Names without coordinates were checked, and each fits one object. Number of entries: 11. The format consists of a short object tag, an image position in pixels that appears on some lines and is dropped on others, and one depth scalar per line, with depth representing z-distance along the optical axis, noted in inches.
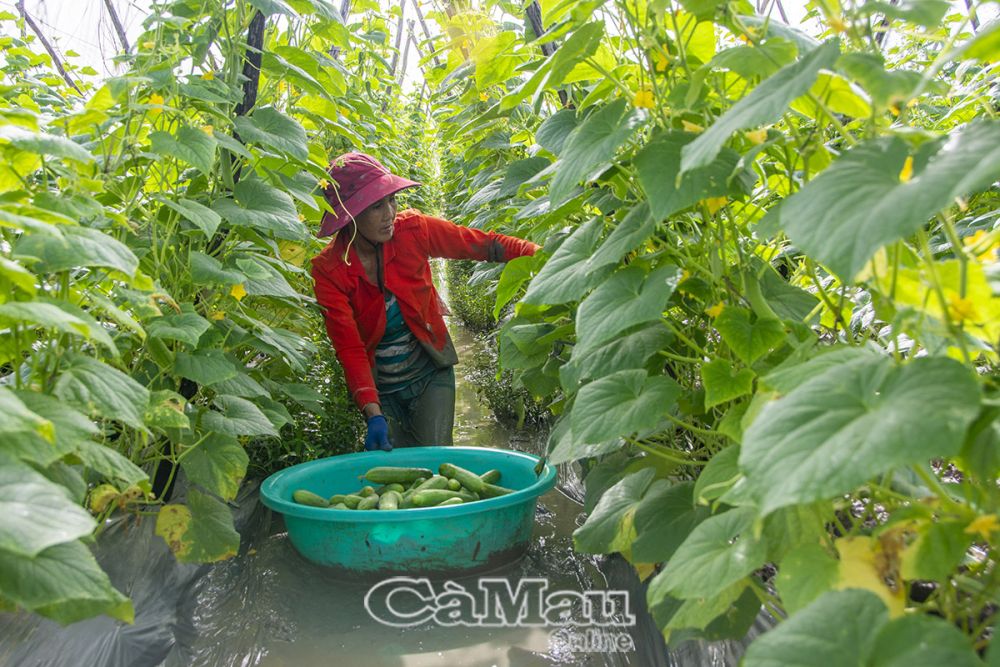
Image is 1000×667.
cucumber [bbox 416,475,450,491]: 111.9
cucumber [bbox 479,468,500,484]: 118.2
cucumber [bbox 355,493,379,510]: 108.2
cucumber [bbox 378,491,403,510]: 104.7
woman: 131.6
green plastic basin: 100.0
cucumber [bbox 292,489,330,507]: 109.9
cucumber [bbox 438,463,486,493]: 113.9
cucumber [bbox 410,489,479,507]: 106.1
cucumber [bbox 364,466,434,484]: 117.8
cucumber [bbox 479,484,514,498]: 114.3
